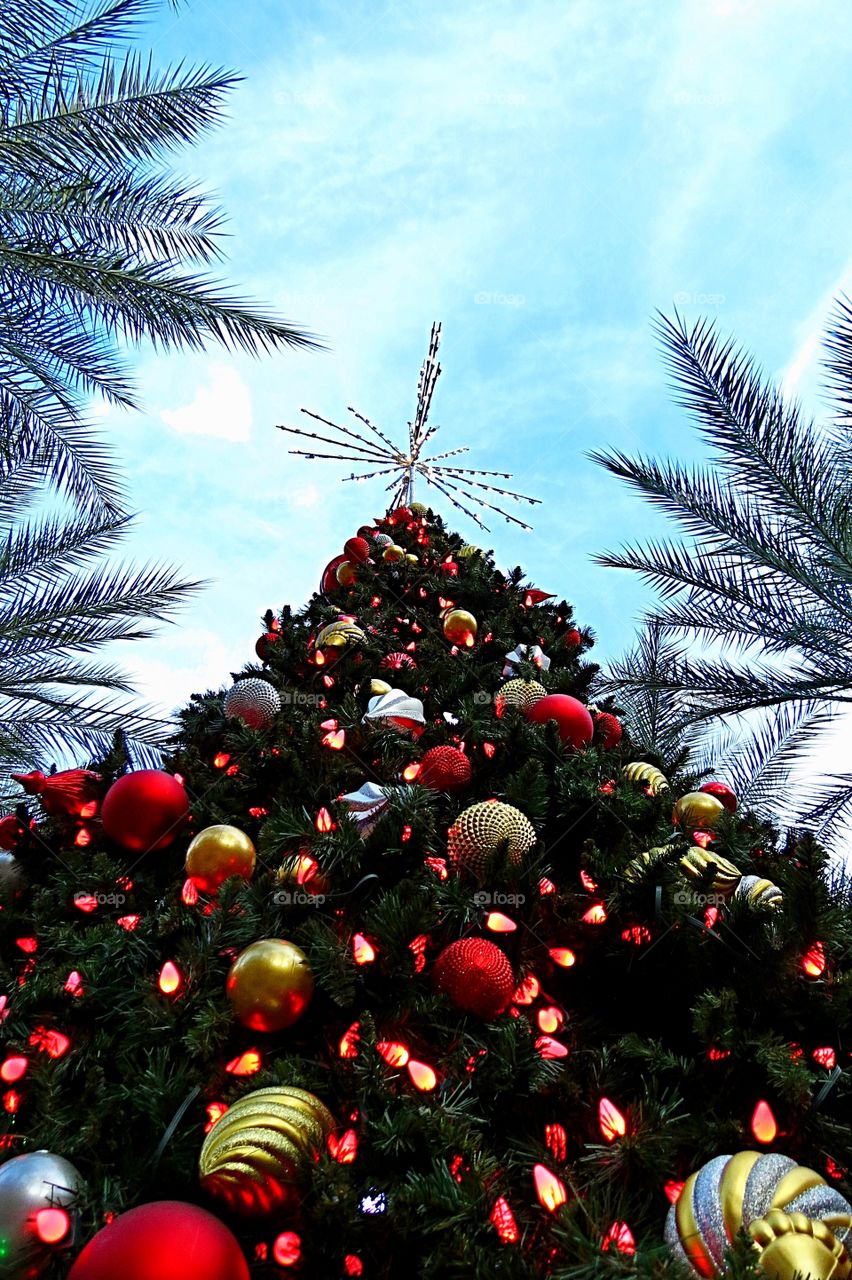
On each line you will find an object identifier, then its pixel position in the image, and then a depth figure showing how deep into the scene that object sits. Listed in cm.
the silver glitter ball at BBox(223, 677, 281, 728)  284
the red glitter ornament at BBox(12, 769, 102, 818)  233
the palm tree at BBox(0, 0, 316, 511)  321
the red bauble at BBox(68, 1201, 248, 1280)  95
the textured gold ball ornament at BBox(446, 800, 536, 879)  183
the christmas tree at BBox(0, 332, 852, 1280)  109
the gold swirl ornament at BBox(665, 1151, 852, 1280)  95
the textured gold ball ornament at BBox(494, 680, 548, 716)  297
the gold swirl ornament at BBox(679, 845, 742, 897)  169
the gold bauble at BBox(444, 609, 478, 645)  381
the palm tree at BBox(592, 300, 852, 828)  307
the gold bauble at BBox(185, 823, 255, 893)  190
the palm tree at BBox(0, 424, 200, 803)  393
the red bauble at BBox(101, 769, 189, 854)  212
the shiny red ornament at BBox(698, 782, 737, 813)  274
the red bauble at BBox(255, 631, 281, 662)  367
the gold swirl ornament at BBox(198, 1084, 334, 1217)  113
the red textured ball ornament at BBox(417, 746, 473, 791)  220
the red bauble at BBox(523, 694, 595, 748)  269
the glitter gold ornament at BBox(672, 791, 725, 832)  228
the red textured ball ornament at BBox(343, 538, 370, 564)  539
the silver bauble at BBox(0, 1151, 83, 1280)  109
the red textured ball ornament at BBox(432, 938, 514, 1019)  146
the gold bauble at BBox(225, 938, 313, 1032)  146
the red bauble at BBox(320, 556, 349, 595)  511
